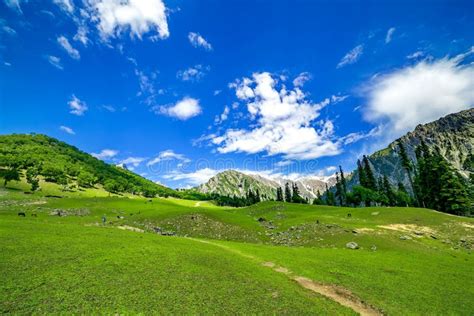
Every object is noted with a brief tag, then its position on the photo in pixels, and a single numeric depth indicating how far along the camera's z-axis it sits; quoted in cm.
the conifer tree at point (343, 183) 14844
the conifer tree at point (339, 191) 15231
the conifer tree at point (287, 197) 18980
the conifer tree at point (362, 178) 12761
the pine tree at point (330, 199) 17138
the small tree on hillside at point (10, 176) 13089
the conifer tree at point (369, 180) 12699
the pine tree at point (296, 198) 17550
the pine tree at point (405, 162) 10415
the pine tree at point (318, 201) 16694
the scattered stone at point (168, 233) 5396
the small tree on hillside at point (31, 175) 15112
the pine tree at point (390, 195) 13065
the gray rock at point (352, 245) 4444
